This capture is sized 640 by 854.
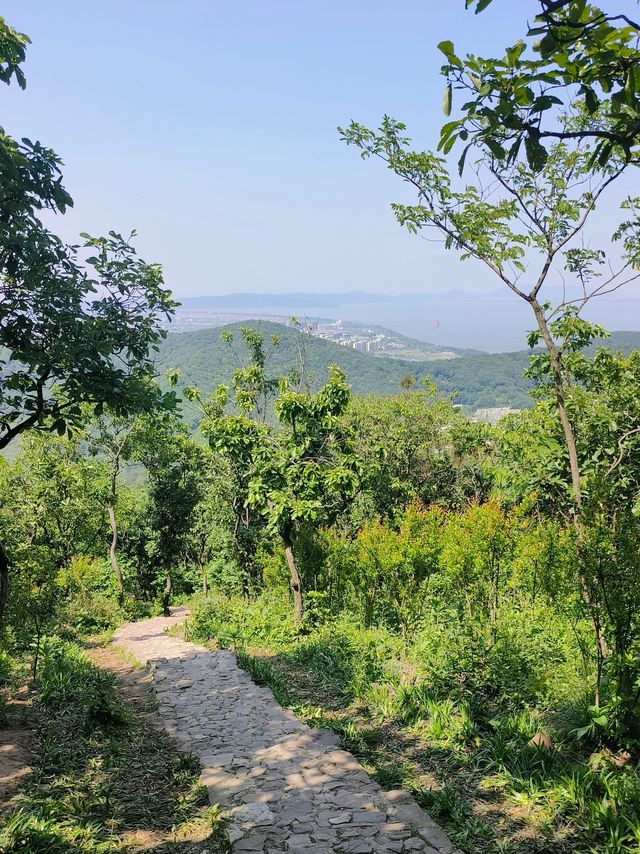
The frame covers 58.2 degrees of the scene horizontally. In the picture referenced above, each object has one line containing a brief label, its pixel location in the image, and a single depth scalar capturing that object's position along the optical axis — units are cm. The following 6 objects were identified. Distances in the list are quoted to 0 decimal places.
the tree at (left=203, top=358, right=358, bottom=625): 905
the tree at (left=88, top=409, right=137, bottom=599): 1855
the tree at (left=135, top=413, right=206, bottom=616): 1775
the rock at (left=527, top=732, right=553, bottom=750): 456
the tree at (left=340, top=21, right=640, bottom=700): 589
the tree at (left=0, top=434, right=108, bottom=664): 1627
